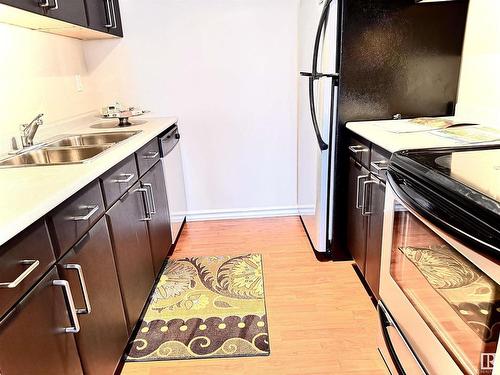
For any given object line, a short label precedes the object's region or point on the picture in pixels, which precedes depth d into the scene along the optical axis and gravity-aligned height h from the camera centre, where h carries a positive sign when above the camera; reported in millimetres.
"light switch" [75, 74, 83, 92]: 2701 -1
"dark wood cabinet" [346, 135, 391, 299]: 1745 -669
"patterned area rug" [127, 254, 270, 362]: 1772 -1225
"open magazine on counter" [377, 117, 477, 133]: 1875 -294
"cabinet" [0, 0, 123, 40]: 1639 +325
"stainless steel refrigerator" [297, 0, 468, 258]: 2033 +8
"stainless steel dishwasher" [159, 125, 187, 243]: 2557 -688
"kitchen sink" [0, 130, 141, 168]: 1806 -330
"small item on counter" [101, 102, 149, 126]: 2621 -223
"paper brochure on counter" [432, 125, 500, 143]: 1587 -302
